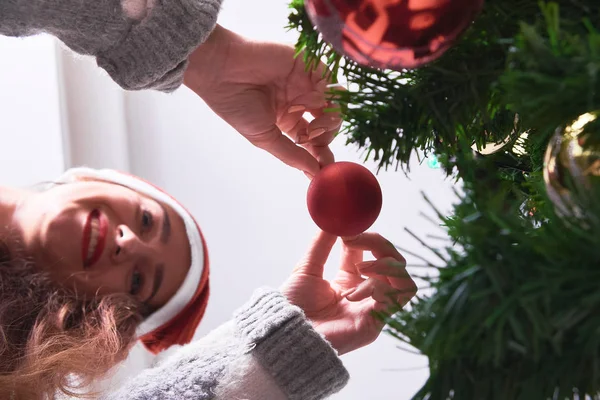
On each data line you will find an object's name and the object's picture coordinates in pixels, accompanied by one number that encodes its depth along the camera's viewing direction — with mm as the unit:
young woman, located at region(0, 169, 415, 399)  547
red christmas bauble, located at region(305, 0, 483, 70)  256
